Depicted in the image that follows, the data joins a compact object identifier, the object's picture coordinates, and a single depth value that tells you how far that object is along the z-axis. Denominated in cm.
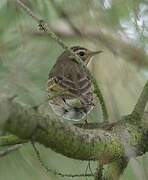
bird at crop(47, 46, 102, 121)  561
